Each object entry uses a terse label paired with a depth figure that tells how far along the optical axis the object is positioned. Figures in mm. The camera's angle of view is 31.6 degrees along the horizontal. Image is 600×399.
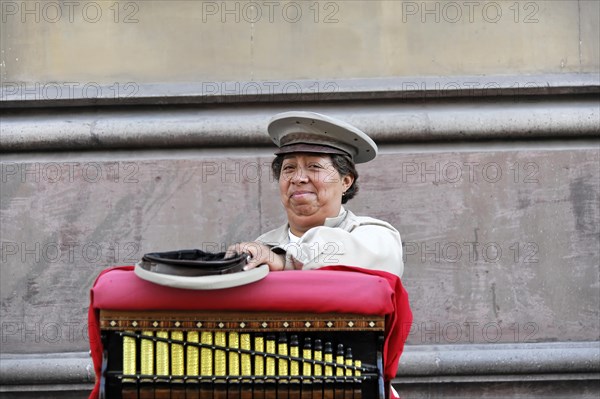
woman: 3799
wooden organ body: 3408
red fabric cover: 3389
